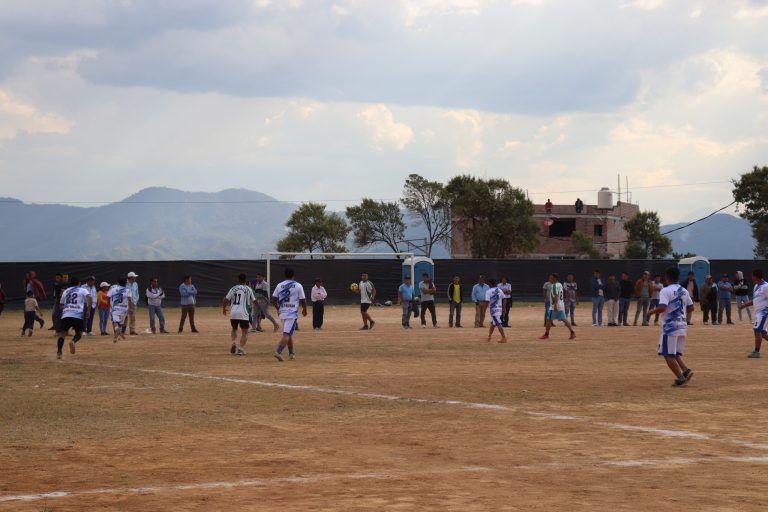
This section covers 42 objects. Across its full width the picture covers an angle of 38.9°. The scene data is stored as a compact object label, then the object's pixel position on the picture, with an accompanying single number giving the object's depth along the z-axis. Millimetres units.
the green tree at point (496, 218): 98812
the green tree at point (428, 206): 116500
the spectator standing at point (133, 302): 32406
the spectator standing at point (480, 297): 36844
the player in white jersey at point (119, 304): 29797
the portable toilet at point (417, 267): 52562
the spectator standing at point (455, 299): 37188
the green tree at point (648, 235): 122125
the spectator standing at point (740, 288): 36312
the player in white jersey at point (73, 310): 22312
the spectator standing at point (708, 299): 40000
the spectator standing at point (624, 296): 38344
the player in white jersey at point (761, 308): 22500
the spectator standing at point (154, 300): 33594
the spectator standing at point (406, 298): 36531
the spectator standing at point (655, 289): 37344
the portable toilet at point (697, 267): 53125
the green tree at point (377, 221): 120875
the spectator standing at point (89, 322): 32400
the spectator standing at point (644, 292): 38250
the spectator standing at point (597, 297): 37562
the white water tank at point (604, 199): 124250
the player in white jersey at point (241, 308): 24312
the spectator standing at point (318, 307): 35125
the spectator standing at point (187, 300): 34062
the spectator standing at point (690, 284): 38188
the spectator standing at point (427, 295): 37188
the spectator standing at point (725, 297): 38969
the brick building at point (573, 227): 120312
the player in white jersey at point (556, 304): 30252
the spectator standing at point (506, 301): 37041
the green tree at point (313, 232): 115625
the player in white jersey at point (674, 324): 17344
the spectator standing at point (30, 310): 32438
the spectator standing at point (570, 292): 37562
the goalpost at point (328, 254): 51772
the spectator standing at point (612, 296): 38156
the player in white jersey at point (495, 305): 28875
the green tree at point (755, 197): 90688
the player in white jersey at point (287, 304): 22547
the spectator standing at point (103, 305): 32688
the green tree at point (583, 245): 114750
